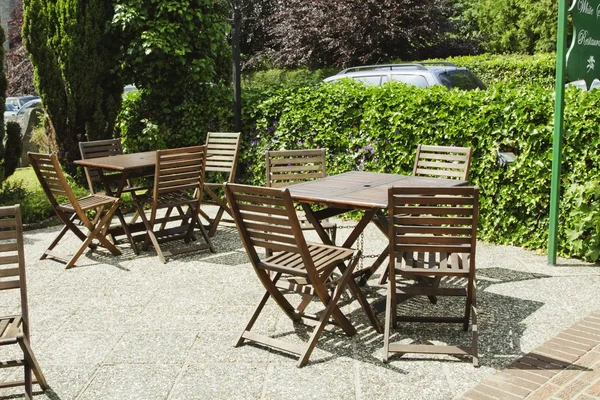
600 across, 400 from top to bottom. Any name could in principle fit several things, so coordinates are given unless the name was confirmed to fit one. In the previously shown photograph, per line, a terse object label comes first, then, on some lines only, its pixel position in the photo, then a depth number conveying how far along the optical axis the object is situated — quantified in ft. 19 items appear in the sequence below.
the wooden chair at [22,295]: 12.04
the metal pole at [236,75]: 29.07
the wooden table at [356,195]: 15.70
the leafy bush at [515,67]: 63.72
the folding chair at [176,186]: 22.21
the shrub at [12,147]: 31.60
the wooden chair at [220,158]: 25.71
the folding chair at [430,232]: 13.76
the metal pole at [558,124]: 19.90
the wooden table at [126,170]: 22.75
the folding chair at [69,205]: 21.24
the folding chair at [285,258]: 13.58
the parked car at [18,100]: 67.05
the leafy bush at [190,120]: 32.04
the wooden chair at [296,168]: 20.48
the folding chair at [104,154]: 23.85
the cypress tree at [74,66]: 31.68
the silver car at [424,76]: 36.52
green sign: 20.20
